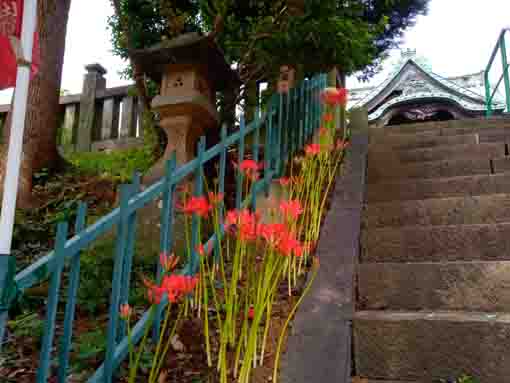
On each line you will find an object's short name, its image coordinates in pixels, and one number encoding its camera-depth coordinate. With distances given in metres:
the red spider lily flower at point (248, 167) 1.96
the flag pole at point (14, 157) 1.07
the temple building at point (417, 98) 10.37
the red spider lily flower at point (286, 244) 1.46
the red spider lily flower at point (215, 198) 1.83
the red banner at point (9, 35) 1.25
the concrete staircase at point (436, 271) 1.50
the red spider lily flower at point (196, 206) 1.57
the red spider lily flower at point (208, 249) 2.00
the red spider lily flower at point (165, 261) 1.32
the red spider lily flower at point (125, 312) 1.27
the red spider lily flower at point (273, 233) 1.48
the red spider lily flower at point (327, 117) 3.01
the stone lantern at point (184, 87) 2.95
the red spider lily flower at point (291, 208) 1.76
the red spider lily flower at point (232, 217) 1.64
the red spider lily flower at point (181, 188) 2.66
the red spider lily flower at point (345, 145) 3.41
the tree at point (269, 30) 4.43
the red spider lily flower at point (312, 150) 2.41
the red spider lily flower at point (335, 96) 2.95
